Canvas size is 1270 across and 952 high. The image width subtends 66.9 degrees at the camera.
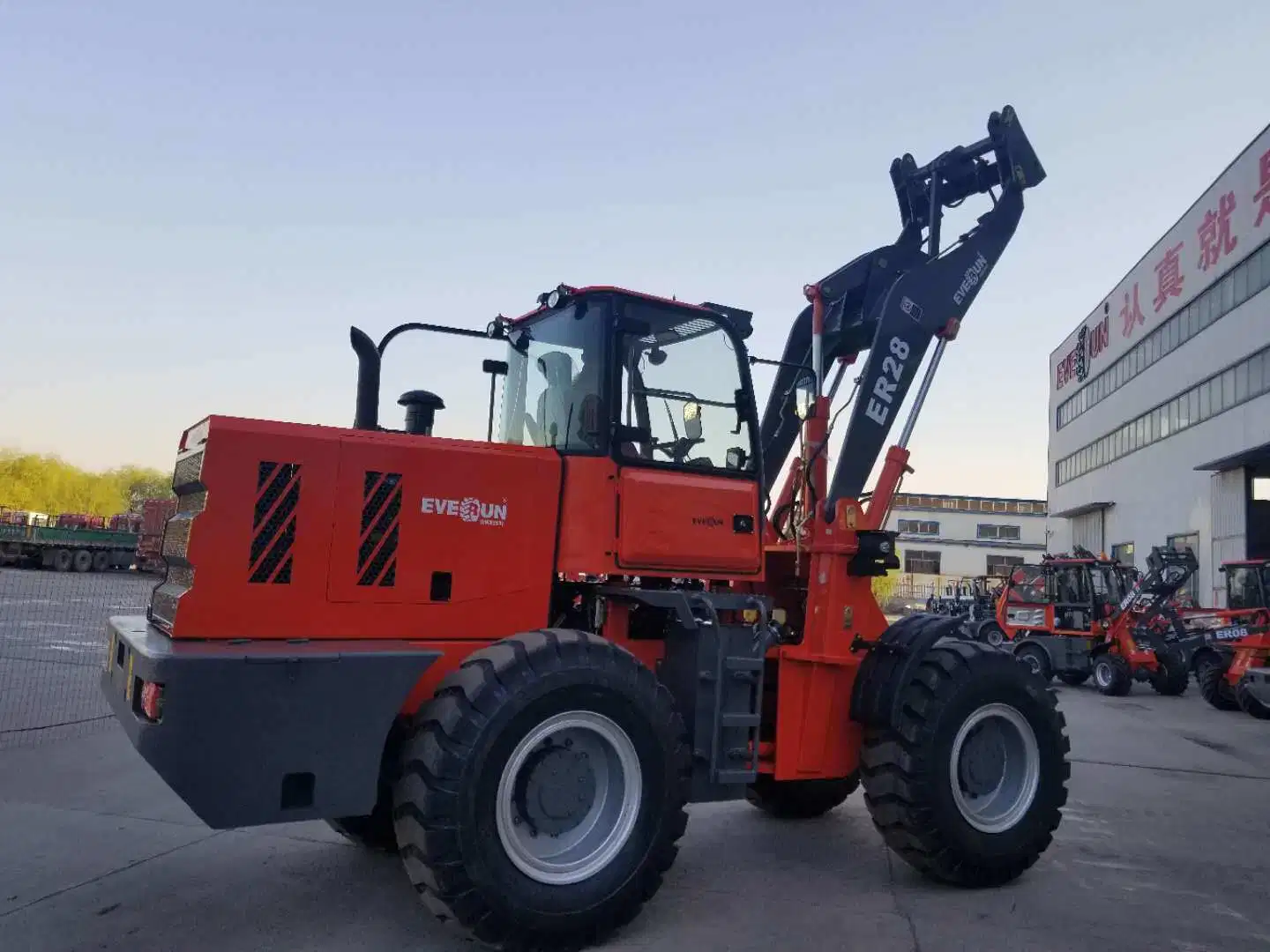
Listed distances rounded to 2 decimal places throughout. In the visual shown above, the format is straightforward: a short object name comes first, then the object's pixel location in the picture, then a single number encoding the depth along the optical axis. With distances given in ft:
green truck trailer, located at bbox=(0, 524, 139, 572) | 132.67
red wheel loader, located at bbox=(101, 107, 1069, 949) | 12.57
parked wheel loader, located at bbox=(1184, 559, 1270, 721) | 45.68
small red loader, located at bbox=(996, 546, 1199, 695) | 54.70
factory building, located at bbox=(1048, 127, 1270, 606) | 78.64
